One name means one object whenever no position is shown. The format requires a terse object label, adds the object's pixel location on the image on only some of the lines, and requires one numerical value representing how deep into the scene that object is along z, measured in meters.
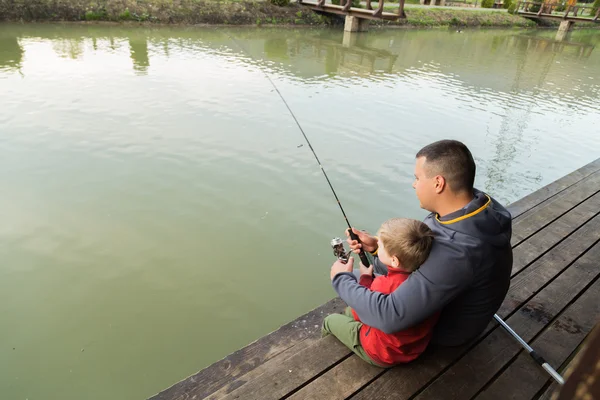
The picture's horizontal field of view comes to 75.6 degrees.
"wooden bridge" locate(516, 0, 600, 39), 26.33
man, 1.45
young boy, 1.50
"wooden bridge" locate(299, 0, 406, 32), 15.55
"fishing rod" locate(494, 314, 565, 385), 1.85
